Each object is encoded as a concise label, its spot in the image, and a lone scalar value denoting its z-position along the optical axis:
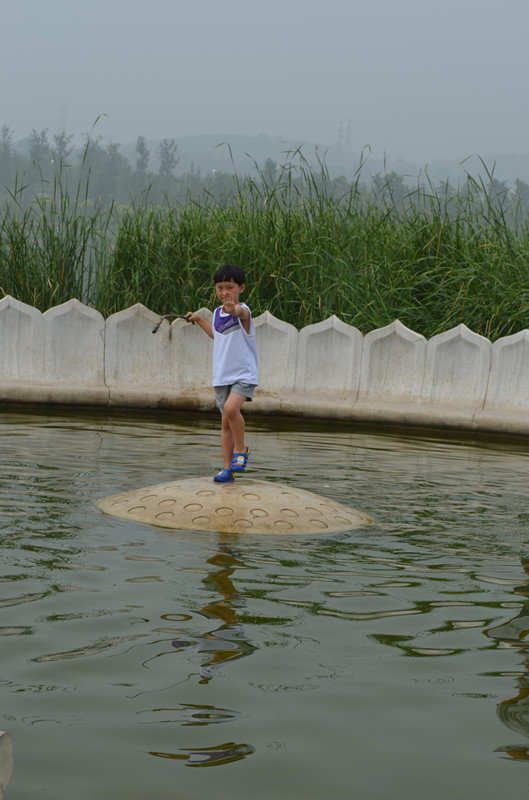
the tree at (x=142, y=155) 131.50
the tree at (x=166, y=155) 131.38
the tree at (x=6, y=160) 142.88
